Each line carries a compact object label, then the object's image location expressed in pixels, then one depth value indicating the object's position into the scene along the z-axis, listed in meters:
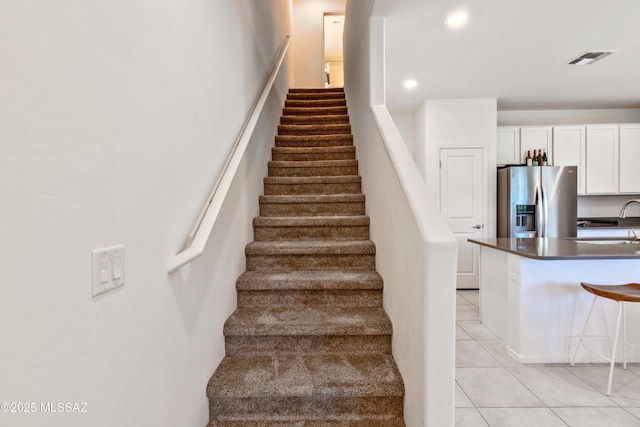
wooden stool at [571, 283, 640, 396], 2.05
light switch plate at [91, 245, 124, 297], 0.81
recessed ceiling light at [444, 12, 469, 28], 2.43
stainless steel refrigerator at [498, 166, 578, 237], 4.09
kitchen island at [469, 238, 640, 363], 2.48
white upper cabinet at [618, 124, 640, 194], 4.51
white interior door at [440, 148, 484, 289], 4.46
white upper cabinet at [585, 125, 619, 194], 4.54
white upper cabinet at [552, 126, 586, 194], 4.55
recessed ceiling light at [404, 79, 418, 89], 3.86
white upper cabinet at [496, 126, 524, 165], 4.61
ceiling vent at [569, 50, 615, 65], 3.02
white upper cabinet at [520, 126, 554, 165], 4.56
